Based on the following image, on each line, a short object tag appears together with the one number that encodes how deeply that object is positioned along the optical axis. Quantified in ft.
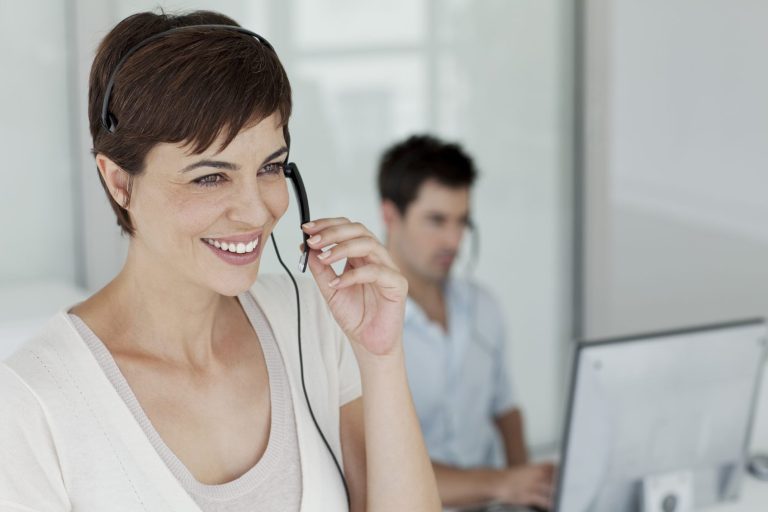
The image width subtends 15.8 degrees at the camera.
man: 10.06
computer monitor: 8.20
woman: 6.99
